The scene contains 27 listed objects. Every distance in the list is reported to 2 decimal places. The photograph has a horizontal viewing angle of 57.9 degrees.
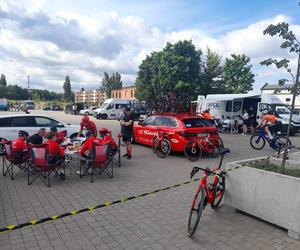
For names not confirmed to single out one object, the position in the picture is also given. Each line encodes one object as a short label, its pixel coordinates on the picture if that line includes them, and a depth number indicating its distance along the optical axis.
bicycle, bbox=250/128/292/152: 11.09
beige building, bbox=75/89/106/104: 165.88
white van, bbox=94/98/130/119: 32.47
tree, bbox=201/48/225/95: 40.00
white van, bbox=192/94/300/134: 18.65
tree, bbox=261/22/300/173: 4.52
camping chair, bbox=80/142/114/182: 6.40
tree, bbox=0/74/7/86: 119.68
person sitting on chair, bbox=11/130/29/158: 6.52
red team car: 9.09
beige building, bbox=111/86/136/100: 93.31
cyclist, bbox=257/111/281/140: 11.22
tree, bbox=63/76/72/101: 129.00
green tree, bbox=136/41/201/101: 36.16
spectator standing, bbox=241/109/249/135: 18.06
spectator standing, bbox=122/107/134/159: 9.54
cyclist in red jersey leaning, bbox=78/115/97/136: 8.91
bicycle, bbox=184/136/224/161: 8.92
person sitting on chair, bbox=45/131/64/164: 6.10
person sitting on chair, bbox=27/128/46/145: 7.22
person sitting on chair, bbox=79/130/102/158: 6.54
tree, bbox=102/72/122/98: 110.38
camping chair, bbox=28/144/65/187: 5.92
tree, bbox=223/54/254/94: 45.34
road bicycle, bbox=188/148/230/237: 3.80
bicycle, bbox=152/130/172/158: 9.38
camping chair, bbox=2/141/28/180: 6.52
